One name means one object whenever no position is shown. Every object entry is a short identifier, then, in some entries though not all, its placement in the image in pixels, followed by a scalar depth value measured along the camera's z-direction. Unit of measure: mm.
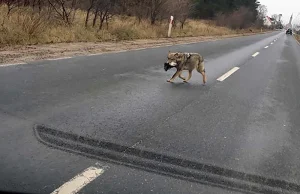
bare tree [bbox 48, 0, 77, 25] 17062
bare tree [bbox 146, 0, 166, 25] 26172
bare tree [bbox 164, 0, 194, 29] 27828
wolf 7680
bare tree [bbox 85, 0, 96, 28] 18602
